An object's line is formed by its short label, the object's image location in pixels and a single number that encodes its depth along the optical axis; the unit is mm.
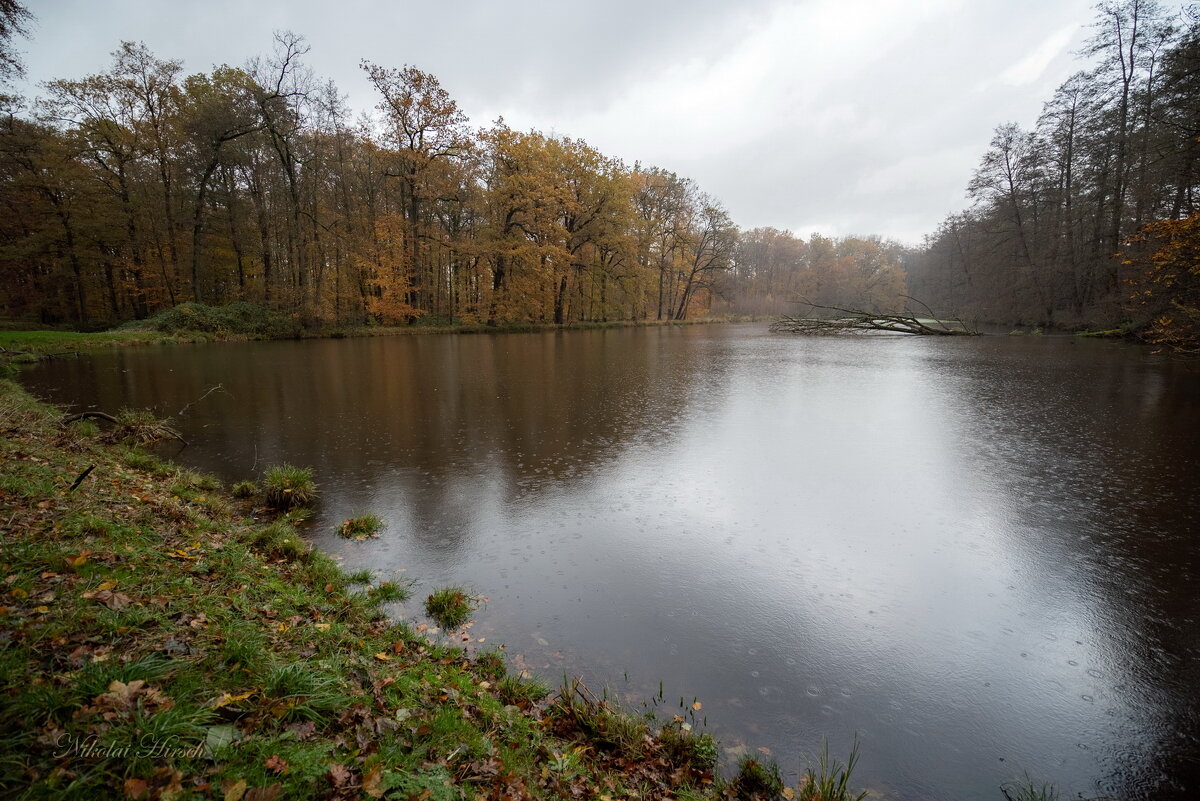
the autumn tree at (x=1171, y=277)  11555
